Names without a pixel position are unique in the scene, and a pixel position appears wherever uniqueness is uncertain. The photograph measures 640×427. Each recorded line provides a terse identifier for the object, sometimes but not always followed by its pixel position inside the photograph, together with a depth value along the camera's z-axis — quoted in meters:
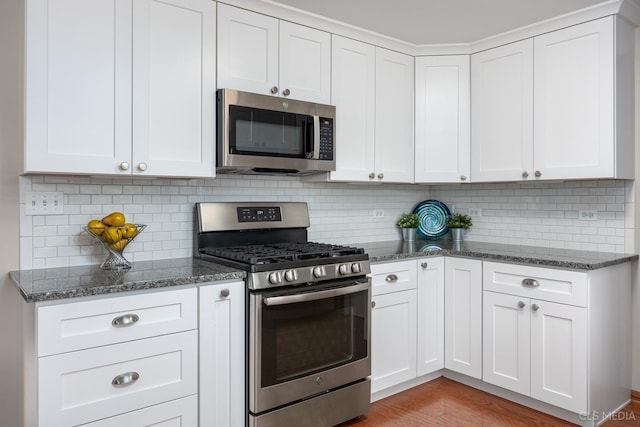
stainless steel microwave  2.43
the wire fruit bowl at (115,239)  2.17
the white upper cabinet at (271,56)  2.47
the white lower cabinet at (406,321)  2.82
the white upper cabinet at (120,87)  1.95
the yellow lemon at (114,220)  2.21
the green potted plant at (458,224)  3.58
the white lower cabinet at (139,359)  1.72
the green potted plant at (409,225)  3.64
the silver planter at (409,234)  3.65
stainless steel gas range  2.19
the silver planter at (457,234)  3.60
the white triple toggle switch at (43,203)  2.18
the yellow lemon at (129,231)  2.20
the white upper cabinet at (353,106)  2.96
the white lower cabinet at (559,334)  2.51
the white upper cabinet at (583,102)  2.66
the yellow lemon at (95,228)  2.17
